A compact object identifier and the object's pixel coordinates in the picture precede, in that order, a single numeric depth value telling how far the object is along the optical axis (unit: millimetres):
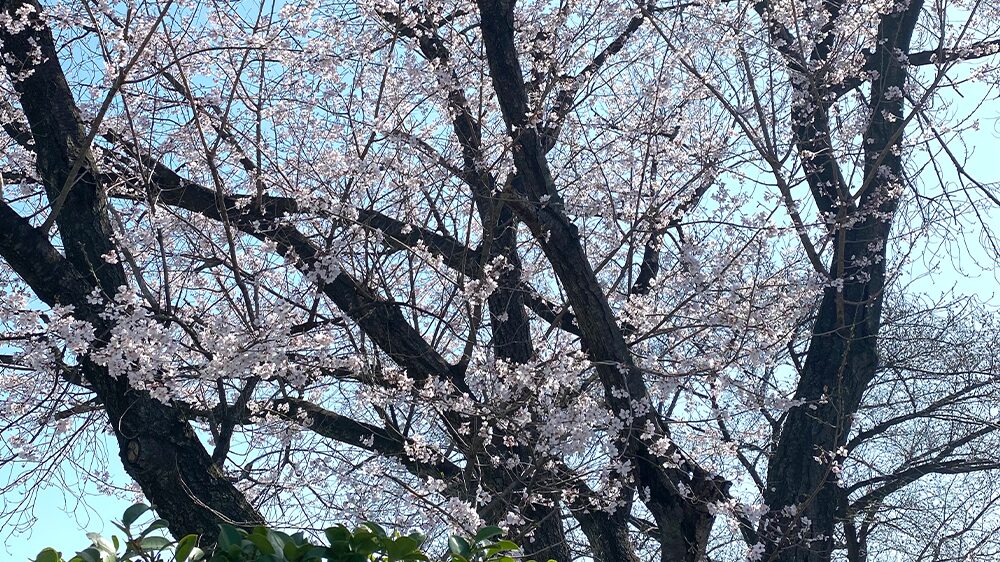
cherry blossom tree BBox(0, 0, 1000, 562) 4820
